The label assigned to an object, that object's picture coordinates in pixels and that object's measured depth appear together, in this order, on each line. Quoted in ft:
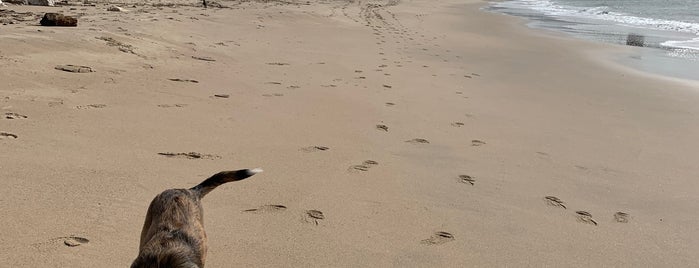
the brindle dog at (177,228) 6.79
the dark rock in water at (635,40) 49.70
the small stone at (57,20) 29.48
